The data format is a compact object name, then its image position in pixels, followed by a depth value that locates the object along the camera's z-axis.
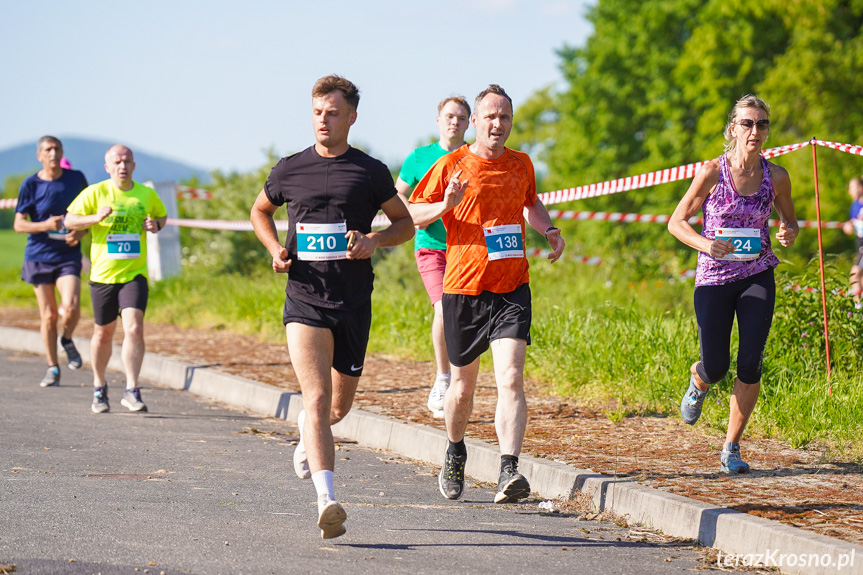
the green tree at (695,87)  58.72
